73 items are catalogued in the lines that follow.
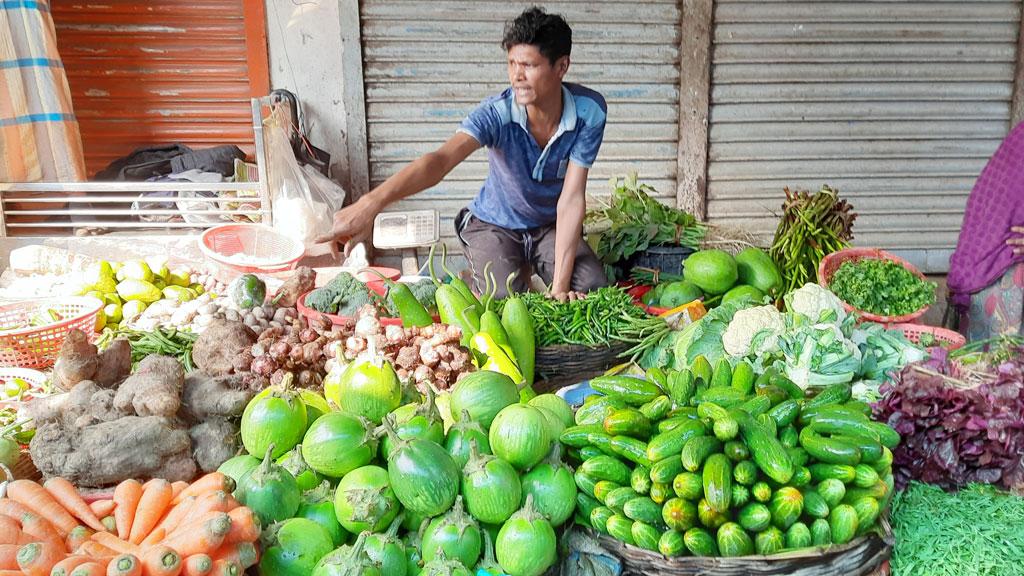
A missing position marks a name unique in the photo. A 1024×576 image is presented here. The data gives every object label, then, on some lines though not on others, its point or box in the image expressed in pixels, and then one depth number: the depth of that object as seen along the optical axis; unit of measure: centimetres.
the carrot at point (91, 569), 140
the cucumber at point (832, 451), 191
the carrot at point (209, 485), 178
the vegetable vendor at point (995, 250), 432
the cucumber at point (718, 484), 179
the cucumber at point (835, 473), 190
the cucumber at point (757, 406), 206
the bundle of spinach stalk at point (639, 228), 478
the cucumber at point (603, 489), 194
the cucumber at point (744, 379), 230
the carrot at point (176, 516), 167
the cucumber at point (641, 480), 190
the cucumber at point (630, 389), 224
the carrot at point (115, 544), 159
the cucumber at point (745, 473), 184
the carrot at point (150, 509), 170
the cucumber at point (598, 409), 212
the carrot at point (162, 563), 146
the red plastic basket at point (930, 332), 359
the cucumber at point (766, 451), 183
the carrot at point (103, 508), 176
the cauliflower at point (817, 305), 301
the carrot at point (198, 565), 148
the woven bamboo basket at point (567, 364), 325
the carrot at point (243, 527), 161
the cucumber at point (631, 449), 196
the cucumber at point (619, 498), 189
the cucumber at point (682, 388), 220
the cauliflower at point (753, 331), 291
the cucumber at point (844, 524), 186
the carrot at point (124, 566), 141
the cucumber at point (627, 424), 200
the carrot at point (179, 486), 191
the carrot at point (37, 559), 144
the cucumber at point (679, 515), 184
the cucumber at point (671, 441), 190
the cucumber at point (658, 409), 209
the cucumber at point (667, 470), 185
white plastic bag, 508
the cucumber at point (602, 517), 194
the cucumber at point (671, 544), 183
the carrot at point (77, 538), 162
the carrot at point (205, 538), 153
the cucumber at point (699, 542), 183
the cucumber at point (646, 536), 185
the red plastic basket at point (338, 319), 309
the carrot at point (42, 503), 168
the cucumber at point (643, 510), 186
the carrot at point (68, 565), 140
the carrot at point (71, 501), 173
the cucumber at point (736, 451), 188
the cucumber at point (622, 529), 189
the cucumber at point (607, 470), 195
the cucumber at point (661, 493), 187
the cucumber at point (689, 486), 183
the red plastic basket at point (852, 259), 408
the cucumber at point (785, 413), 204
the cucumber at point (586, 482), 197
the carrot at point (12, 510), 162
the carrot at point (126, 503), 172
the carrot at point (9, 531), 154
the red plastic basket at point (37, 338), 325
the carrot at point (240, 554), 157
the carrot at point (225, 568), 152
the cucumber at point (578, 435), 202
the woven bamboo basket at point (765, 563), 183
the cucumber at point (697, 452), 184
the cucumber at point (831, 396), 223
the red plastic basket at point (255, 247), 468
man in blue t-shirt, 382
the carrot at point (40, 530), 158
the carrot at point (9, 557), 148
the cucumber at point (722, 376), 234
